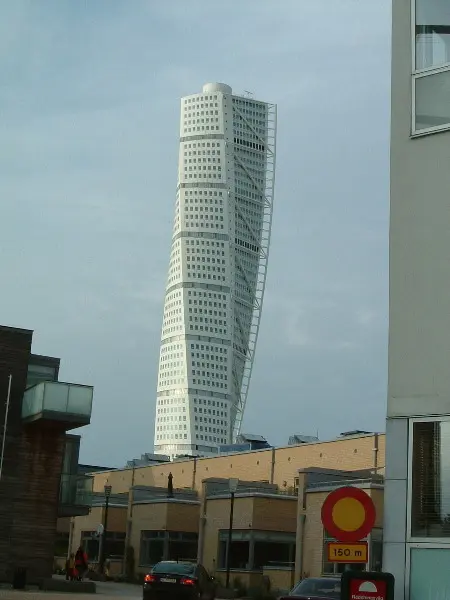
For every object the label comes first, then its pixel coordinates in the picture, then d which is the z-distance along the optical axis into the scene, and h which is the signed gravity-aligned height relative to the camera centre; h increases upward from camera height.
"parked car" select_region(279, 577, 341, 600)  21.20 -0.12
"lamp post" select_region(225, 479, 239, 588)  43.91 +3.52
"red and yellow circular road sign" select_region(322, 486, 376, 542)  9.97 +0.62
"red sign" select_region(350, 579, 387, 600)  9.98 -0.03
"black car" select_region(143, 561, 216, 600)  29.90 -0.25
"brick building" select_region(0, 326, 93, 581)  40.25 +4.00
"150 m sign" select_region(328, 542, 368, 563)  9.88 +0.28
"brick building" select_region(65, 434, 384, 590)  48.66 +3.05
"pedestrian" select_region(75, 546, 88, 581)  42.94 +0.14
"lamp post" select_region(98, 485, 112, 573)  54.78 +0.68
